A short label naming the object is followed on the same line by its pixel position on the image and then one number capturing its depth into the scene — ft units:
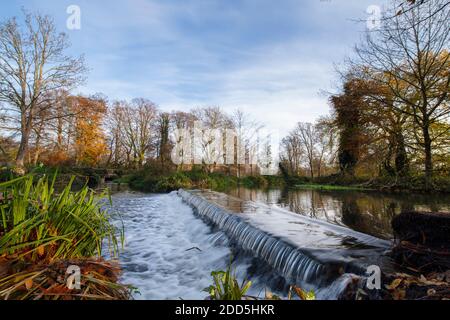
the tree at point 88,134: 69.56
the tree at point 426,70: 37.78
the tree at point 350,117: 51.62
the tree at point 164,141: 91.50
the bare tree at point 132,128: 123.24
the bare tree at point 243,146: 124.77
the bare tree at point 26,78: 60.13
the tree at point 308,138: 132.46
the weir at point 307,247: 10.04
